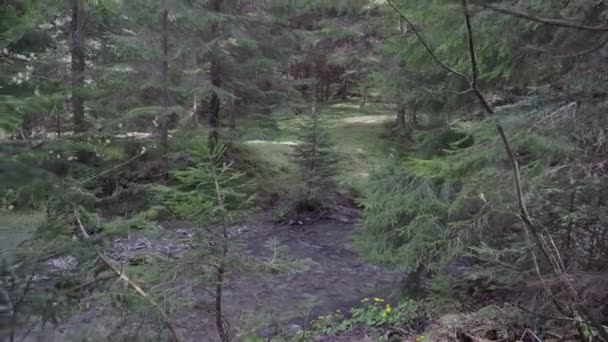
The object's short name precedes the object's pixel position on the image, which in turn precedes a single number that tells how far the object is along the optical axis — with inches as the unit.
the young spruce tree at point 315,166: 471.5
